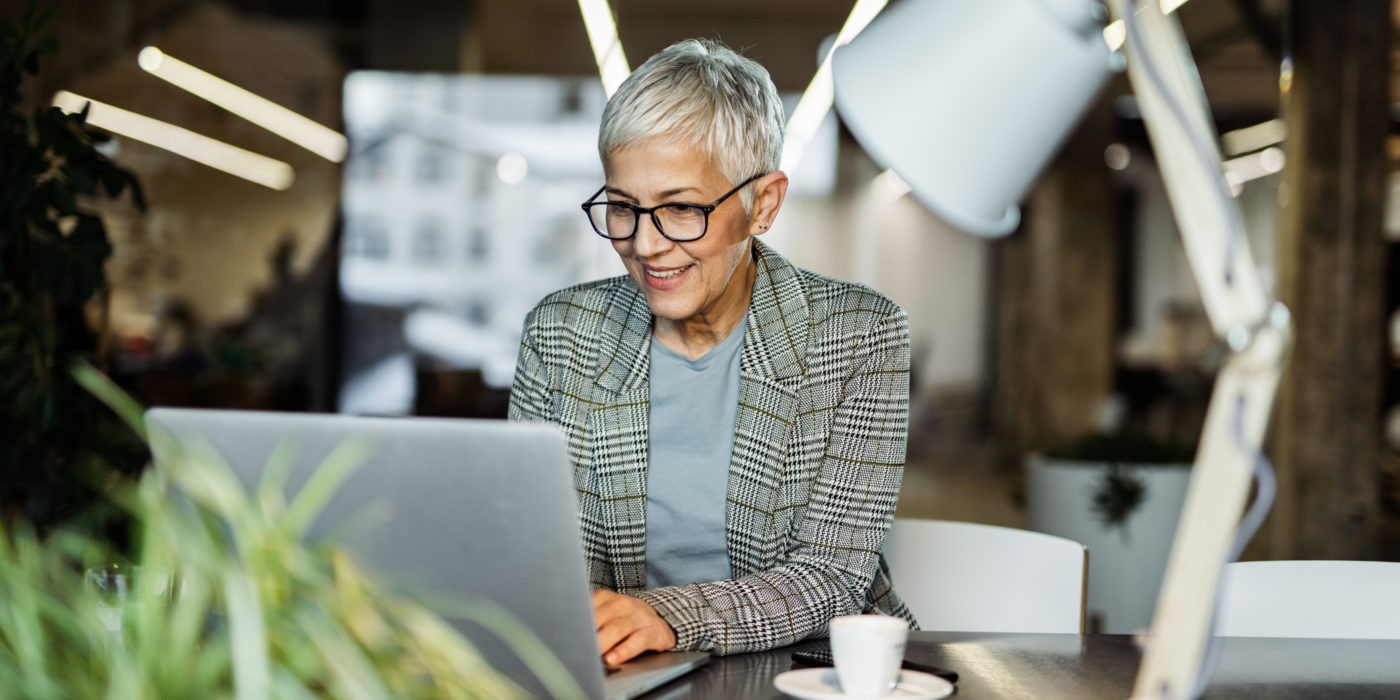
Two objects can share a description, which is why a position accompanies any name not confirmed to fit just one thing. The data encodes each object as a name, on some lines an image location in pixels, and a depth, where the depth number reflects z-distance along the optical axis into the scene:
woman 1.51
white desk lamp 0.62
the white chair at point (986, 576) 1.61
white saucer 0.99
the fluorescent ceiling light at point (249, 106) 4.82
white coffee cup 0.97
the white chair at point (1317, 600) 1.56
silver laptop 0.82
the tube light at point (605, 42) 4.83
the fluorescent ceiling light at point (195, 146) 4.52
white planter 3.78
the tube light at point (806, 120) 5.89
